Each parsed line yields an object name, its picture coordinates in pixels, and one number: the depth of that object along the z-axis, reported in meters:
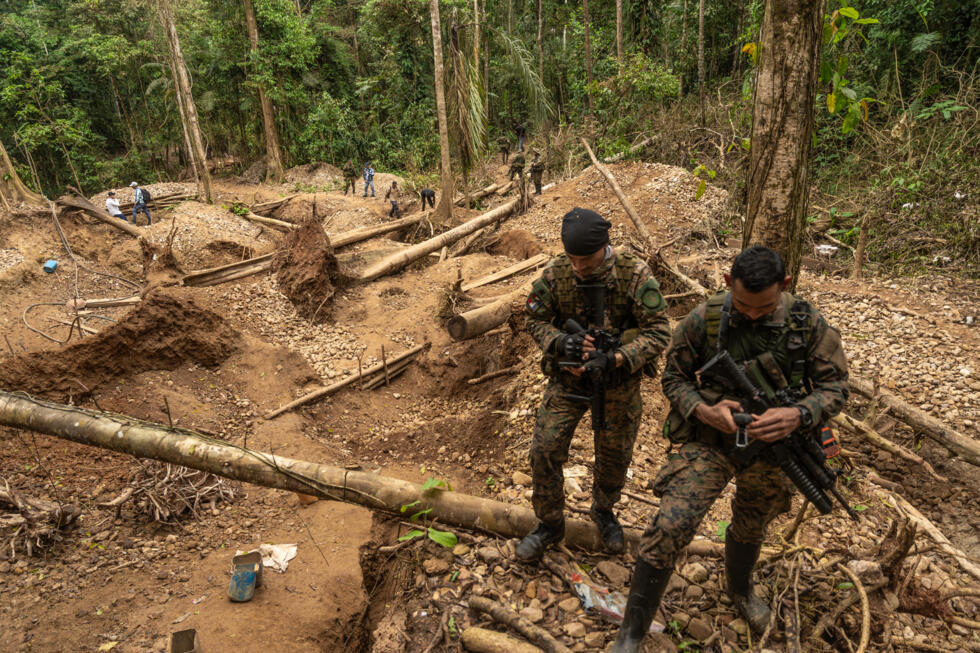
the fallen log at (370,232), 10.97
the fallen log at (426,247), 9.16
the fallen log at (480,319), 5.70
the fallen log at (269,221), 13.83
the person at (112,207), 12.73
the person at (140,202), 13.49
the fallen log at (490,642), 2.33
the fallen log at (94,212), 11.09
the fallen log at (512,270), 8.00
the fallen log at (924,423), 3.96
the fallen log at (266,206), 15.44
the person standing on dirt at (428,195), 13.52
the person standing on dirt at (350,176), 18.45
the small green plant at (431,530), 2.99
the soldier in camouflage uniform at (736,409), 2.11
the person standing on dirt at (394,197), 14.56
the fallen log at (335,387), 5.96
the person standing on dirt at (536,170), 12.45
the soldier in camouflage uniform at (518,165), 13.06
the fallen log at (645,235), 6.26
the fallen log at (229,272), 8.37
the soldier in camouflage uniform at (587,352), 2.58
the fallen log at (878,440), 4.04
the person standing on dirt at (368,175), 18.03
